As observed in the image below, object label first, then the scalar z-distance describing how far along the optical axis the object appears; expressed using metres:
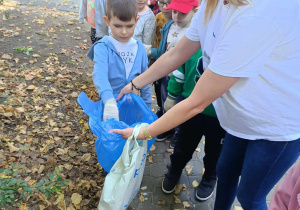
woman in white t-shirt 1.03
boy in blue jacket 2.02
